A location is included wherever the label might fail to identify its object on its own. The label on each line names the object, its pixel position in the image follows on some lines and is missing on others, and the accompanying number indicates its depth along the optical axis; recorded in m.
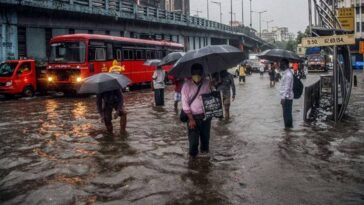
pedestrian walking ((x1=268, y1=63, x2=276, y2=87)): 27.18
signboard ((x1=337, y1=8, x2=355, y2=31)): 15.66
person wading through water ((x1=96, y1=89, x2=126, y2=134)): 9.77
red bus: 20.75
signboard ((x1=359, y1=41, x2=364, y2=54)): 26.39
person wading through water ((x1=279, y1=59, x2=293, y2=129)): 9.83
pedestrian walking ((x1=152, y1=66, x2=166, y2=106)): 14.88
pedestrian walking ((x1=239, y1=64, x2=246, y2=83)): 30.72
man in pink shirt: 7.09
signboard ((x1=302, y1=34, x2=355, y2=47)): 10.12
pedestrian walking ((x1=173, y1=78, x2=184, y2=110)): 12.21
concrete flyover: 25.61
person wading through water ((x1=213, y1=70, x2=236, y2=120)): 11.98
